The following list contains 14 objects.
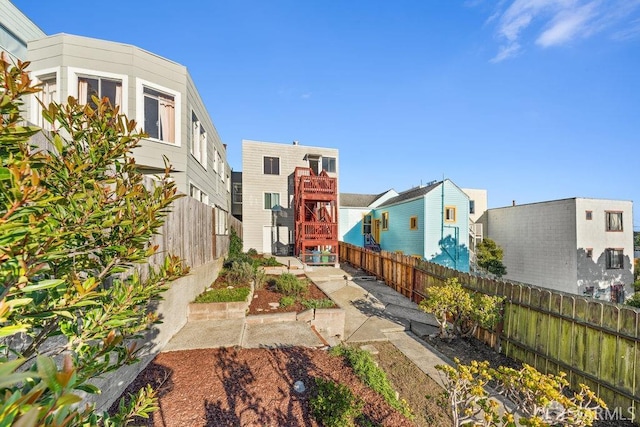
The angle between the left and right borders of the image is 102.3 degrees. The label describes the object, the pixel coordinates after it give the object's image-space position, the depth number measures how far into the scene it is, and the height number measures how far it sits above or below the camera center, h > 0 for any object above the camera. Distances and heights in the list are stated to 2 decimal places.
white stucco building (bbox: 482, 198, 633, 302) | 17.88 -2.33
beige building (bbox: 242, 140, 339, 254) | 19.22 +1.63
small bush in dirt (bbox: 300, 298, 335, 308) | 6.97 -2.48
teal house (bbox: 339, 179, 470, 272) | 17.73 -0.78
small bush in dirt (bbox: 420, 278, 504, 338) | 6.04 -2.33
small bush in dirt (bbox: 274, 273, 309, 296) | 8.27 -2.36
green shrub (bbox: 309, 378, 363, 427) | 3.03 -2.37
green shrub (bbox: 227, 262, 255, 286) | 8.77 -2.10
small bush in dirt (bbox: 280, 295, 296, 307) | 7.17 -2.46
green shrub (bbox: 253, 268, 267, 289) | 9.23 -2.38
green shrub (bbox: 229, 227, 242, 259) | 13.26 -1.64
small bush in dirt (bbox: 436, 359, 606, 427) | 2.14 -1.65
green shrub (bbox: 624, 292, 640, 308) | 14.41 -5.03
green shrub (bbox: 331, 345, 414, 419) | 3.64 -2.54
